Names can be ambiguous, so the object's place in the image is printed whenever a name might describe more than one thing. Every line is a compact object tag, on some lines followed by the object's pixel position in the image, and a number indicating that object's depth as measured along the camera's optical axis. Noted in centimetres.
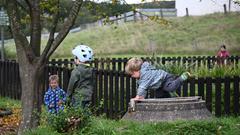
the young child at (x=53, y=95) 1139
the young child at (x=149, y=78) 895
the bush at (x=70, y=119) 806
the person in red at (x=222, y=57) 2515
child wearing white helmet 1099
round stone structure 853
